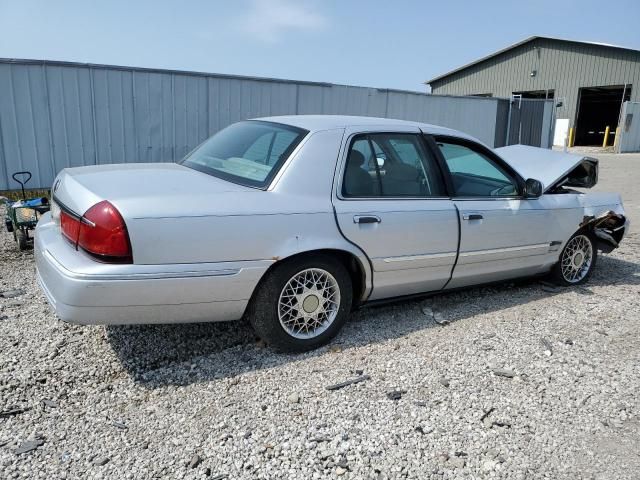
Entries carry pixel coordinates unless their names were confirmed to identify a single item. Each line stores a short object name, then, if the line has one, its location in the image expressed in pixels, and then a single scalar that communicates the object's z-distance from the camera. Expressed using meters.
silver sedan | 2.80
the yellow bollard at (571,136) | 31.79
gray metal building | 29.98
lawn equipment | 5.23
